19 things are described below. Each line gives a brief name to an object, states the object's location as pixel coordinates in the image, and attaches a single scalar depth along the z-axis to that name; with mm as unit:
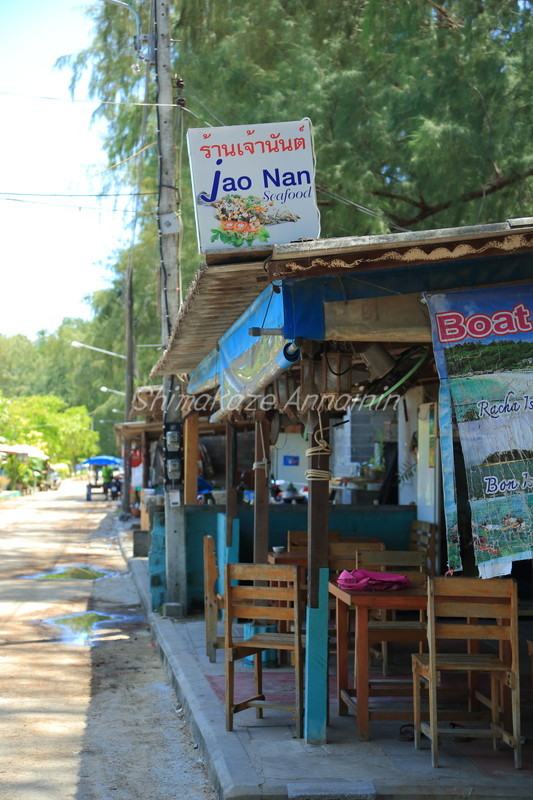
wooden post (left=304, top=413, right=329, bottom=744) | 6133
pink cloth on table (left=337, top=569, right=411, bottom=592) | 6480
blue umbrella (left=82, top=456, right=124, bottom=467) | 55156
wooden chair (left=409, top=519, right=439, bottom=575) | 10906
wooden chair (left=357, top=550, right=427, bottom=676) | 6652
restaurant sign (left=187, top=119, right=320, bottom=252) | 6254
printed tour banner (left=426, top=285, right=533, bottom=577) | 5305
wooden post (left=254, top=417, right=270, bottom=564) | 9188
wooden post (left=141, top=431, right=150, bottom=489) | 28391
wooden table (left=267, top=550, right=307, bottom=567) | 9219
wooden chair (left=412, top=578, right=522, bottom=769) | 5523
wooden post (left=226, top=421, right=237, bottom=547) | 10563
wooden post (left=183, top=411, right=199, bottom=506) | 12562
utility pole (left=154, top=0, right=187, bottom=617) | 11680
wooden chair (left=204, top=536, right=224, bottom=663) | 8711
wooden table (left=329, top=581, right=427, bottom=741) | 6141
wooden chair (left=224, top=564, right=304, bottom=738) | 6387
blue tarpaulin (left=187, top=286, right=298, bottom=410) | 6379
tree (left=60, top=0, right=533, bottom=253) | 13055
